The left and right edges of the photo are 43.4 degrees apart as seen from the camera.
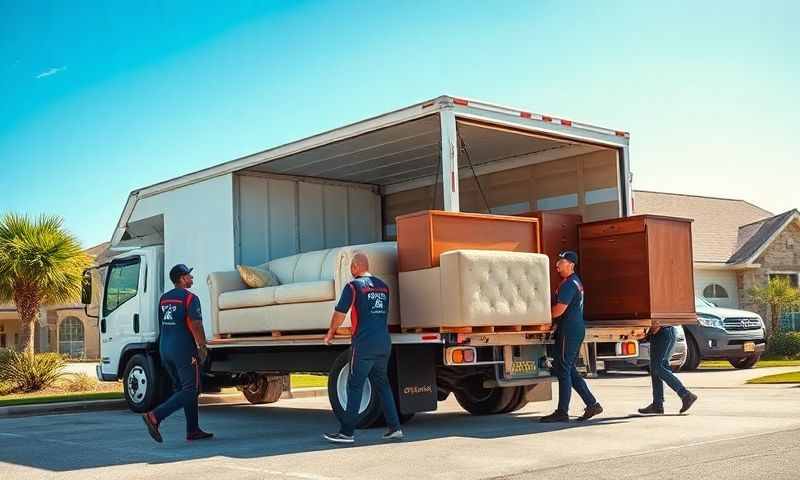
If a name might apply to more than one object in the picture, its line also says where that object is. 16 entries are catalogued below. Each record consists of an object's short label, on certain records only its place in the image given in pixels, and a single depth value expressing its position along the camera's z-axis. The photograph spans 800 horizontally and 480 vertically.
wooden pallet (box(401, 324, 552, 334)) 9.89
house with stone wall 31.06
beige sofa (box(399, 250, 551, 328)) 9.76
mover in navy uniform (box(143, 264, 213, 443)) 10.33
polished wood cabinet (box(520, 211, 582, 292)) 11.54
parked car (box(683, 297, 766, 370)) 20.36
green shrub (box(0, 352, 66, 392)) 19.03
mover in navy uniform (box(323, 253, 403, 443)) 9.55
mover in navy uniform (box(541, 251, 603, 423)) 10.62
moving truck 10.56
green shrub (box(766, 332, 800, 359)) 26.20
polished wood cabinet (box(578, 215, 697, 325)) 11.43
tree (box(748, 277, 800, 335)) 29.19
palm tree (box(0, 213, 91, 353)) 24.08
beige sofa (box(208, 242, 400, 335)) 10.63
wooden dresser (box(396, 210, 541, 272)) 10.04
